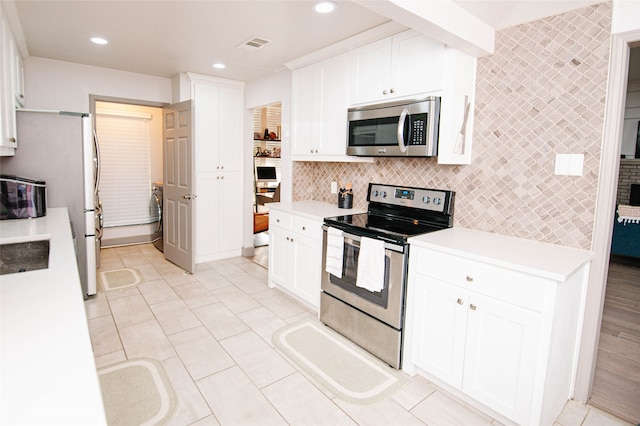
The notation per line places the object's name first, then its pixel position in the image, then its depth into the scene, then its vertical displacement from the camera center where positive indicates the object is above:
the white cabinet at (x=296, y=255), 3.09 -0.76
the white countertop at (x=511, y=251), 1.73 -0.40
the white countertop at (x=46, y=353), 0.69 -0.45
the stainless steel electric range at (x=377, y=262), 2.34 -0.60
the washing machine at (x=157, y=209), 5.27 -0.64
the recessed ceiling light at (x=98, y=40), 3.22 +1.11
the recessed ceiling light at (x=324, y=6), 2.35 +1.08
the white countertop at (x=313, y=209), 3.11 -0.35
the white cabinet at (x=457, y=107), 2.34 +0.46
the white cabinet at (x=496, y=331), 1.73 -0.80
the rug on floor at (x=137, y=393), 1.93 -1.30
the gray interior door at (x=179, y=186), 4.12 -0.22
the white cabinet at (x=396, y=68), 2.41 +0.76
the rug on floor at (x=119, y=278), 3.86 -1.24
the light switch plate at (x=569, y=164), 2.08 +0.09
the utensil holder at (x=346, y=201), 3.48 -0.27
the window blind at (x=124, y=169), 5.34 -0.04
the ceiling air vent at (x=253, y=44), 3.12 +1.10
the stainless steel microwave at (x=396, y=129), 2.44 +0.33
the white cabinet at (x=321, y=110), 3.14 +0.56
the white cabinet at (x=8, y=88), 2.25 +0.53
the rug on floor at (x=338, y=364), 2.19 -1.27
